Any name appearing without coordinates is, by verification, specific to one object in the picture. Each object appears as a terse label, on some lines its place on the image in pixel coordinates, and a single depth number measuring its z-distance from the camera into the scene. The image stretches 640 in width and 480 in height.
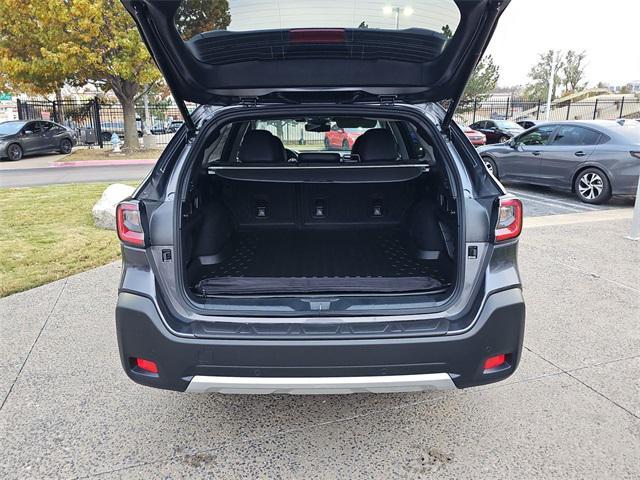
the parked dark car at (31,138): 16.09
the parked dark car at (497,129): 17.73
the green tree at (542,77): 52.69
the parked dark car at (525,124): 19.66
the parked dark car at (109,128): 23.22
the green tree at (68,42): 13.95
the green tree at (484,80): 36.06
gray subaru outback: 1.99
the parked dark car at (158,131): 30.56
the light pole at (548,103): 30.18
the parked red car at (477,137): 16.67
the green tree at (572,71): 51.66
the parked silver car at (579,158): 7.79
